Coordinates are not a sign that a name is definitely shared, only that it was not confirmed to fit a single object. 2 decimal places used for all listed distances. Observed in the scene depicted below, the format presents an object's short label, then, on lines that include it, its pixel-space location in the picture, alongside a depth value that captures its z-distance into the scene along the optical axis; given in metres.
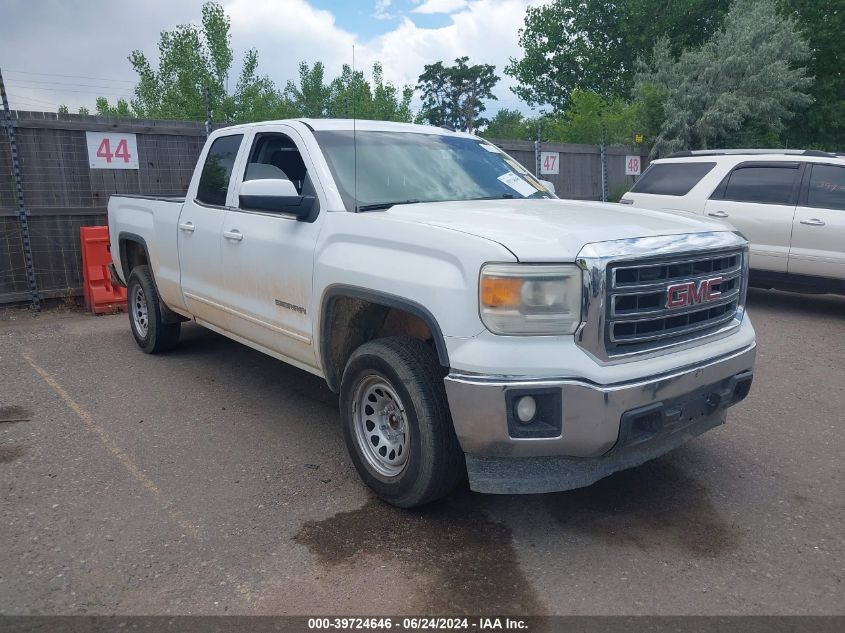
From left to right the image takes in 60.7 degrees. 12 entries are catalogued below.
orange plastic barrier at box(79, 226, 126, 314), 9.15
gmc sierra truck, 3.16
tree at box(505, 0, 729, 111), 31.95
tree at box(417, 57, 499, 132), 47.92
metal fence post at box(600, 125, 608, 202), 16.42
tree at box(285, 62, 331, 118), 27.69
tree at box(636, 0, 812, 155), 20.14
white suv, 8.44
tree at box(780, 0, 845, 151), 26.39
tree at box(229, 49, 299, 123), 24.67
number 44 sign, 9.39
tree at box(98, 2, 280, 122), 27.72
